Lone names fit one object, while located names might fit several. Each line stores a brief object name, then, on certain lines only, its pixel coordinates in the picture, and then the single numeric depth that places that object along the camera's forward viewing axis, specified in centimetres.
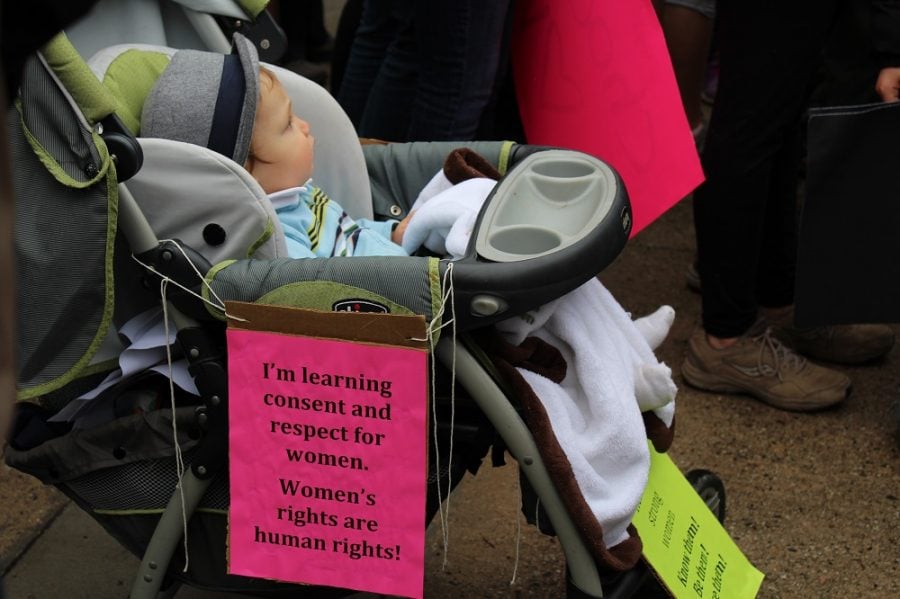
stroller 201
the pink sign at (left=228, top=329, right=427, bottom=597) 208
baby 226
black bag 273
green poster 229
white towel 212
